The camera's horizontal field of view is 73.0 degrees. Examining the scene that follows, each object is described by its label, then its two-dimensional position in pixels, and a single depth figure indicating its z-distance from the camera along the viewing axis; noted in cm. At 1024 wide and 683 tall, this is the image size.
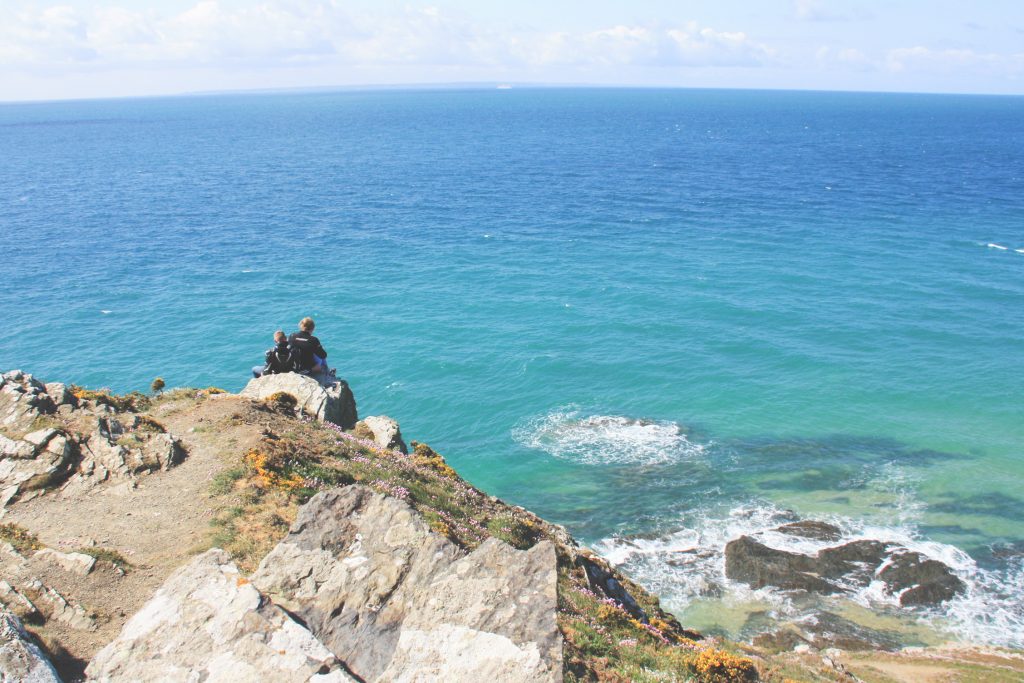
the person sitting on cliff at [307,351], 3009
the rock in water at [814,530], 3916
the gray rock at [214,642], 1313
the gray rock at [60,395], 2536
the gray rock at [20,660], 1234
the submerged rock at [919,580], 3475
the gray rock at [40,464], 2139
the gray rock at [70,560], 1727
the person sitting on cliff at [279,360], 3050
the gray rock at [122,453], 2222
